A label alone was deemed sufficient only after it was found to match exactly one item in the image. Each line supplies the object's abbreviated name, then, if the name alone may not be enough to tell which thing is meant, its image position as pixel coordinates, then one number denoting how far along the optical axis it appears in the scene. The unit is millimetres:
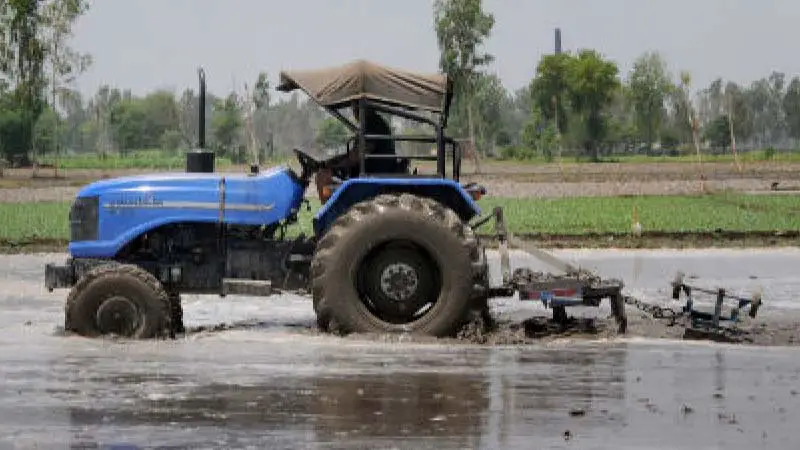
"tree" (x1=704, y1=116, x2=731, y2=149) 145275
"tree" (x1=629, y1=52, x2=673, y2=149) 149000
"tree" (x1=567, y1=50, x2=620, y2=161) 122875
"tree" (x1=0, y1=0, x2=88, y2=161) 82500
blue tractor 15352
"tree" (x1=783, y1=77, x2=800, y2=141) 185088
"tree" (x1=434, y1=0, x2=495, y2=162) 99312
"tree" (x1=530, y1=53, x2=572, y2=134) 126062
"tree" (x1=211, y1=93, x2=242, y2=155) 114938
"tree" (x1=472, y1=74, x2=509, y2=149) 142625
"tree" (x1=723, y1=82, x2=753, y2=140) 163250
